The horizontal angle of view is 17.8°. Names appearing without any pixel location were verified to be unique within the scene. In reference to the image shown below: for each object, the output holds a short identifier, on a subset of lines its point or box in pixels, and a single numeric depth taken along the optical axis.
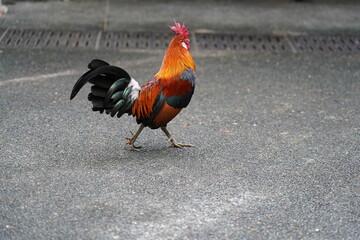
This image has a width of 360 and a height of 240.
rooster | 9.93
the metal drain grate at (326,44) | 16.29
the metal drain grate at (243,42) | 16.21
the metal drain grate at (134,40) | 16.05
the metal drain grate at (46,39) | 15.82
